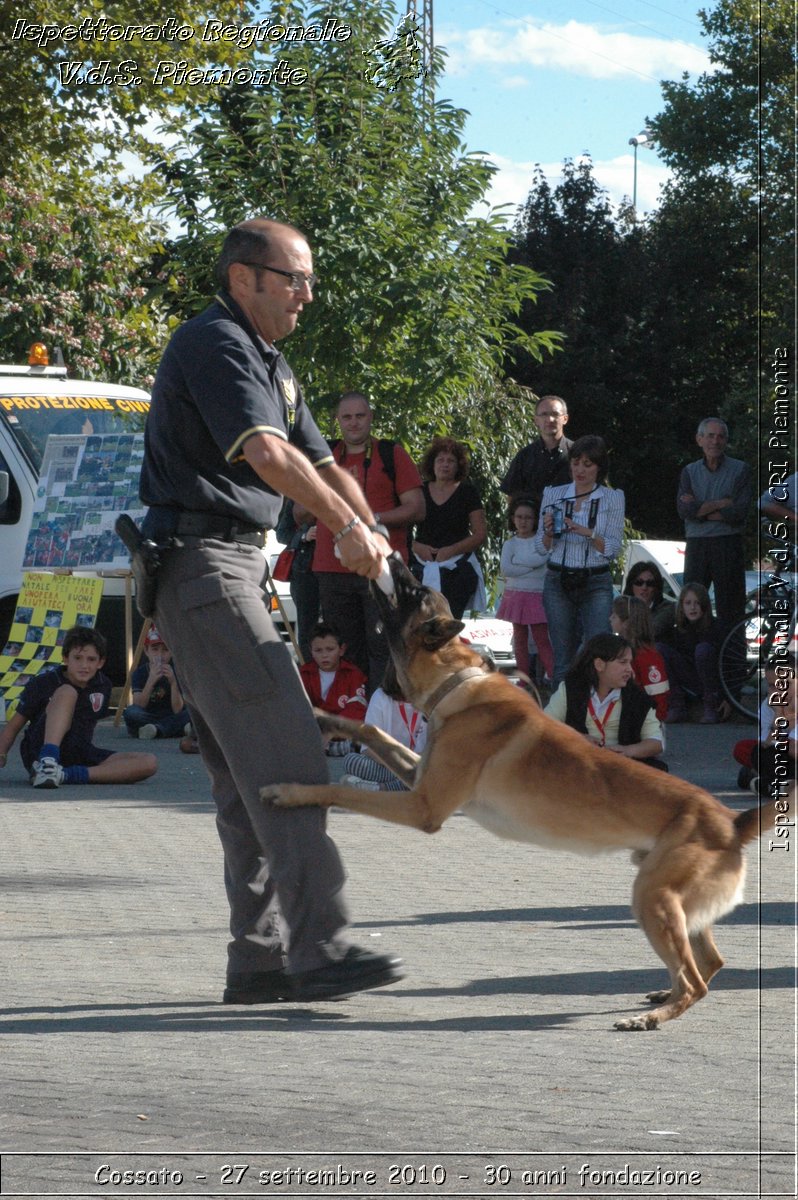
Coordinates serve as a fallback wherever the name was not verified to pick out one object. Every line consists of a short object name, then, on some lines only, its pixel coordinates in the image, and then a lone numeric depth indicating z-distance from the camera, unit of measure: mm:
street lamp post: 43906
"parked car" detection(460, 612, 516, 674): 17328
